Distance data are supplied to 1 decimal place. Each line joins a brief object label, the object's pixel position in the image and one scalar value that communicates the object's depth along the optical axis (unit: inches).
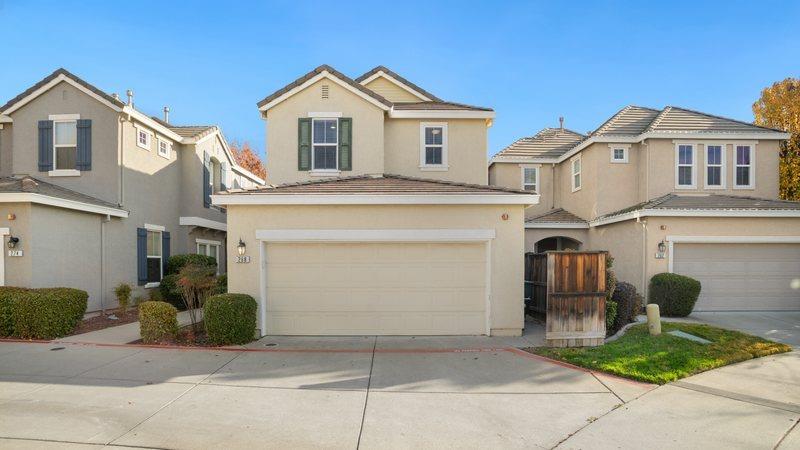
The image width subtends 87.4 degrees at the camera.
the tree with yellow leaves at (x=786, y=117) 815.7
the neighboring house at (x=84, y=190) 425.1
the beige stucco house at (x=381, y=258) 365.7
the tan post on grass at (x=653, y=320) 344.2
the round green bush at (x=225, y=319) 328.5
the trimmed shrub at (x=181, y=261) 583.2
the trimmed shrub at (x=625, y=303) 378.9
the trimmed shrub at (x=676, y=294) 467.8
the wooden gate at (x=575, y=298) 329.4
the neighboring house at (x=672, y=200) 499.8
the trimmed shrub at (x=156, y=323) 344.5
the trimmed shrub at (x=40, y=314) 351.3
